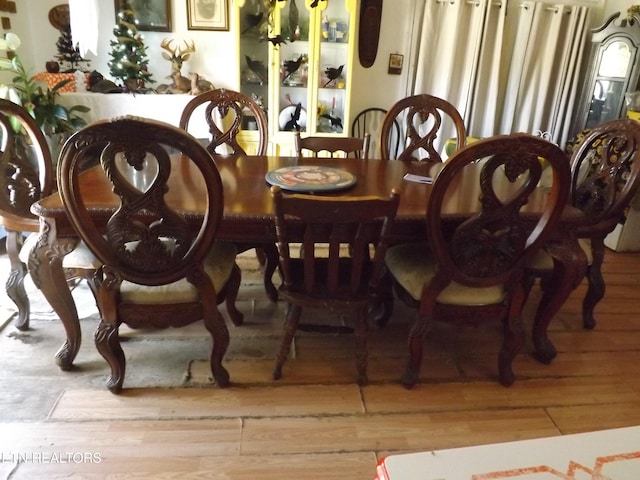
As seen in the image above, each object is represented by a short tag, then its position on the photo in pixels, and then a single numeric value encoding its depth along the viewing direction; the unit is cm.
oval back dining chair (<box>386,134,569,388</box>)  141
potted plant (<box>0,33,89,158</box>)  262
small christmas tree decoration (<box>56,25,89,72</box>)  352
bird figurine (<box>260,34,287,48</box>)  359
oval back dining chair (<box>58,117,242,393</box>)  130
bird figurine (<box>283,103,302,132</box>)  382
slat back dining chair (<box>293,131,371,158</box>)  242
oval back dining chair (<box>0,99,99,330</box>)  179
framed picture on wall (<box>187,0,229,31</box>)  372
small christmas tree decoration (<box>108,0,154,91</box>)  345
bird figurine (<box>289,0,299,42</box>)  356
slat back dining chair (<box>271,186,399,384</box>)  139
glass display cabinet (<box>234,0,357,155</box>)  357
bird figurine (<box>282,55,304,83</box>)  370
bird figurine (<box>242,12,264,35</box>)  362
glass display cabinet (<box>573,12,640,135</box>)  347
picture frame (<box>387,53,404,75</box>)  401
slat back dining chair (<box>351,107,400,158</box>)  415
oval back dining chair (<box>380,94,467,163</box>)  243
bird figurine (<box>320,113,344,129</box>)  388
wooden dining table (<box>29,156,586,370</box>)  156
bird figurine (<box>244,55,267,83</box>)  372
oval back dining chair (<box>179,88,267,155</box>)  235
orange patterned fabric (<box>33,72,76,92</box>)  337
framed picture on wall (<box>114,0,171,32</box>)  364
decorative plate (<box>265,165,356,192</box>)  174
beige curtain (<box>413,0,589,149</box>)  383
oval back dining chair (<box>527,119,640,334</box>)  192
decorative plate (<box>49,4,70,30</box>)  353
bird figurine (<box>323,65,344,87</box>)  374
